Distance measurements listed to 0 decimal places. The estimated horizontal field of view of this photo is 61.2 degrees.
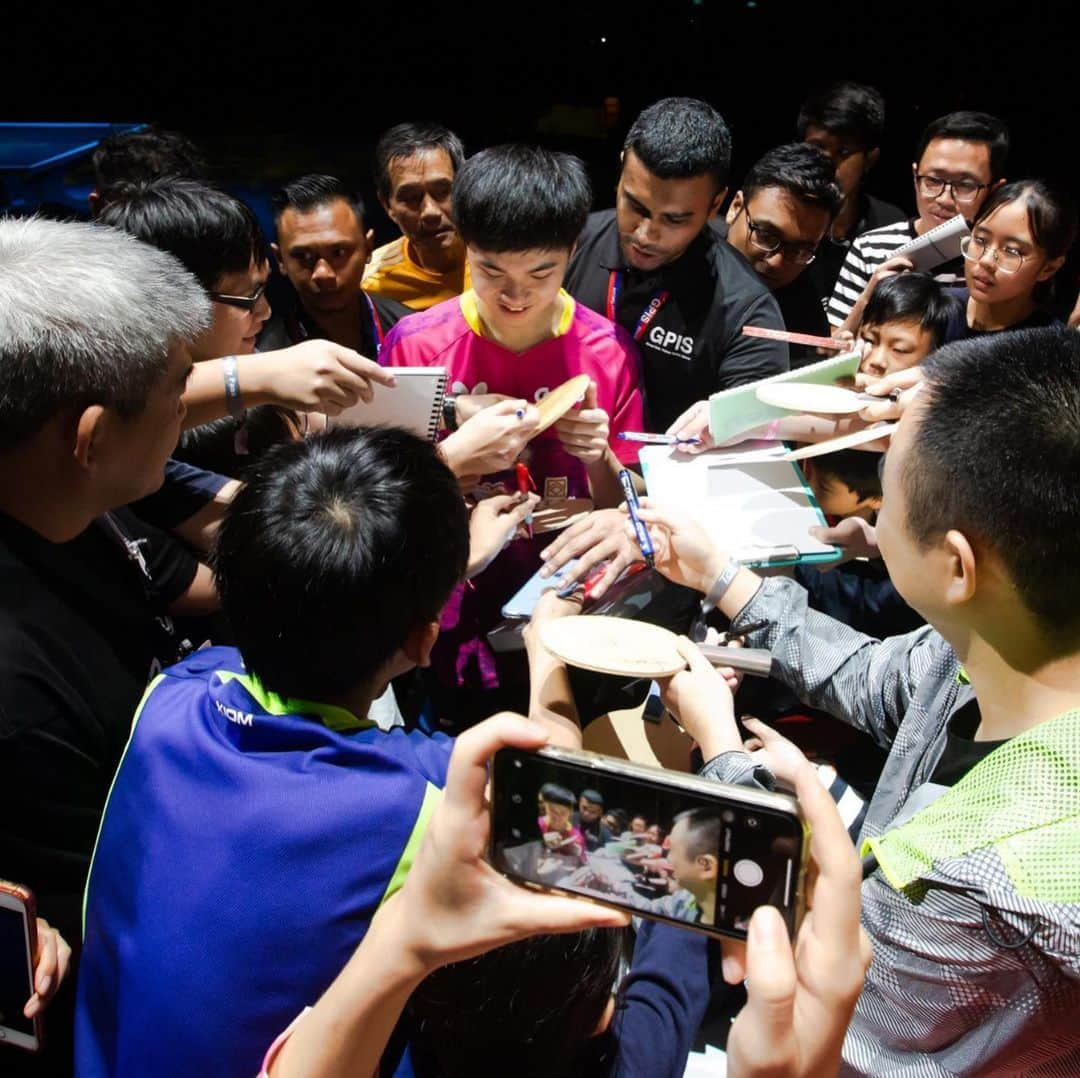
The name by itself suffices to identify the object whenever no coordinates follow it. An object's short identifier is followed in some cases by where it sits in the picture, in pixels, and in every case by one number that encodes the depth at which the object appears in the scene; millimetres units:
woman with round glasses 2668
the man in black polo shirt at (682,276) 2338
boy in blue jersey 955
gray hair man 1195
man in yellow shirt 3135
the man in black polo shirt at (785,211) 2777
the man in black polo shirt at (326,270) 2809
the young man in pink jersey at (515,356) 2029
